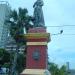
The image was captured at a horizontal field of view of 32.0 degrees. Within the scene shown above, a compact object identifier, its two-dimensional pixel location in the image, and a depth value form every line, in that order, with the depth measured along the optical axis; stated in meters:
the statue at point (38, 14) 8.26
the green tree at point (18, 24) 14.44
